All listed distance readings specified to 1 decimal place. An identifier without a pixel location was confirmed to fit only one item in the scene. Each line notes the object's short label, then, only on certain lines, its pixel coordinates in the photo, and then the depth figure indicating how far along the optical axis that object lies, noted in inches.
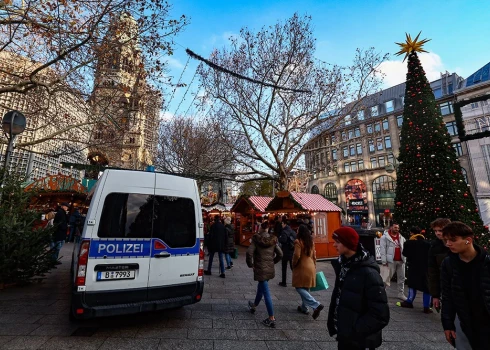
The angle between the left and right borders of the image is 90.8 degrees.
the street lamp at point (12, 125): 227.3
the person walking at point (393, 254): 247.4
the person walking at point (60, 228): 300.4
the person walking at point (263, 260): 174.6
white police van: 133.0
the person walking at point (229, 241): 360.0
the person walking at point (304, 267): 180.9
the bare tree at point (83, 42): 254.8
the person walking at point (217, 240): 324.5
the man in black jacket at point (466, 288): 80.7
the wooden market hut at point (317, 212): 494.6
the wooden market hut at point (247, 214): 613.0
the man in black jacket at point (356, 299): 82.2
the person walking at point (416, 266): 207.5
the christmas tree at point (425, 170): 314.0
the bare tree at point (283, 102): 588.1
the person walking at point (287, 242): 293.0
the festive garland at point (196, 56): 295.6
